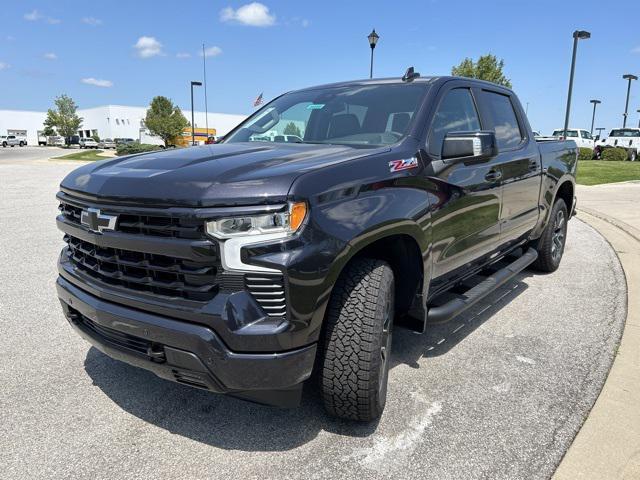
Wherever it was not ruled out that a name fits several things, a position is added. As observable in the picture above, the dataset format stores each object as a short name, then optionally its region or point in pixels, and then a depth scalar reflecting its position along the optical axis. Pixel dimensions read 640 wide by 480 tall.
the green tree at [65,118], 79.00
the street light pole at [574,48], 18.19
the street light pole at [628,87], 37.06
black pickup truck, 2.02
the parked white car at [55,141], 74.87
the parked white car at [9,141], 65.81
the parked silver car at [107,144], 61.09
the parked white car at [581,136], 33.03
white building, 86.12
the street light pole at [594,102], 49.81
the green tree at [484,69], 24.81
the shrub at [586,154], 29.99
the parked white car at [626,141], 29.93
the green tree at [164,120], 54.55
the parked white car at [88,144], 66.27
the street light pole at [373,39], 16.42
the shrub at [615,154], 28.30
